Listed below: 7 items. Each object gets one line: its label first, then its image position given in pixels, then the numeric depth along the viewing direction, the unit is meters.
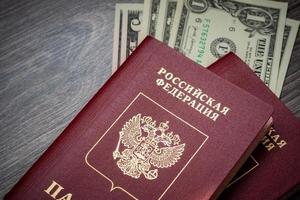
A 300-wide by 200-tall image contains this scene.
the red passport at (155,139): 0.40
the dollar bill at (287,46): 0.45
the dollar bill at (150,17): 0.46
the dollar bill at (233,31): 0.46
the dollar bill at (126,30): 0.46
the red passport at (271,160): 0.41
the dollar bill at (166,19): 0.46
